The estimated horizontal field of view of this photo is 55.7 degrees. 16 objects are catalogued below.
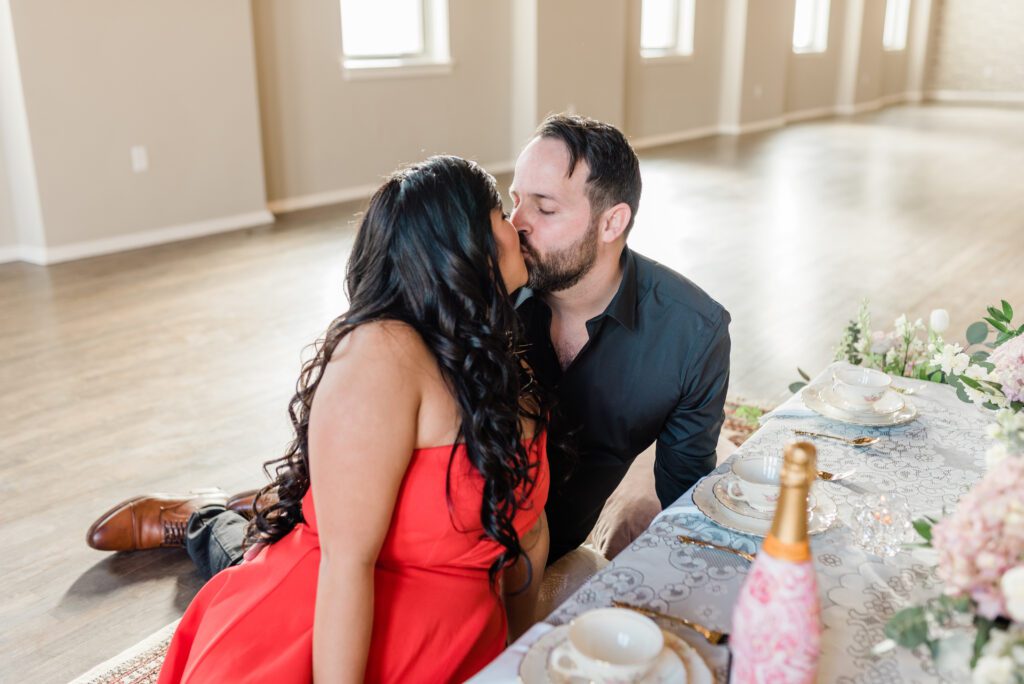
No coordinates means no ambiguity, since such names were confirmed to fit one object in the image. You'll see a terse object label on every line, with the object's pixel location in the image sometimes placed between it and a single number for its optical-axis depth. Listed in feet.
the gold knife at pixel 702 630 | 3.44
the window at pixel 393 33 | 23.97
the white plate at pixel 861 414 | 5.29
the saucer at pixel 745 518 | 4.20
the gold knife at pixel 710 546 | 4.04
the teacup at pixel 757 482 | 4.33
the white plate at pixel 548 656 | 3.14
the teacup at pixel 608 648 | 2.99
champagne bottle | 2.57
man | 5.96
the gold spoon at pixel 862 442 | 5.14
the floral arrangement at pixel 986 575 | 2.56
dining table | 3.38
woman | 3.93
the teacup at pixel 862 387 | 5.40
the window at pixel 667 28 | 35.91
